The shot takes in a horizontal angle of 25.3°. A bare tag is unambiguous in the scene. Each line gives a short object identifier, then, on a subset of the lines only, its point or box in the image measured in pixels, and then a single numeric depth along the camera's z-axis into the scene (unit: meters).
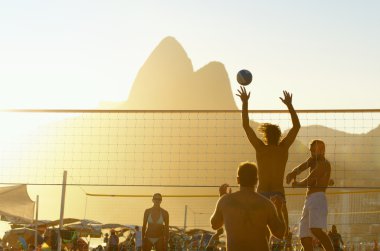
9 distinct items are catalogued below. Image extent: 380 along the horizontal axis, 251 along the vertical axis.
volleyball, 11.62
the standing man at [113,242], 27.14
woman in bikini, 12.48
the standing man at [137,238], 26.86
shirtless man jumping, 9.26
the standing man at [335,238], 19.97
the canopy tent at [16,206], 35.56
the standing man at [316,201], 9.60
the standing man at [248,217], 7.44
